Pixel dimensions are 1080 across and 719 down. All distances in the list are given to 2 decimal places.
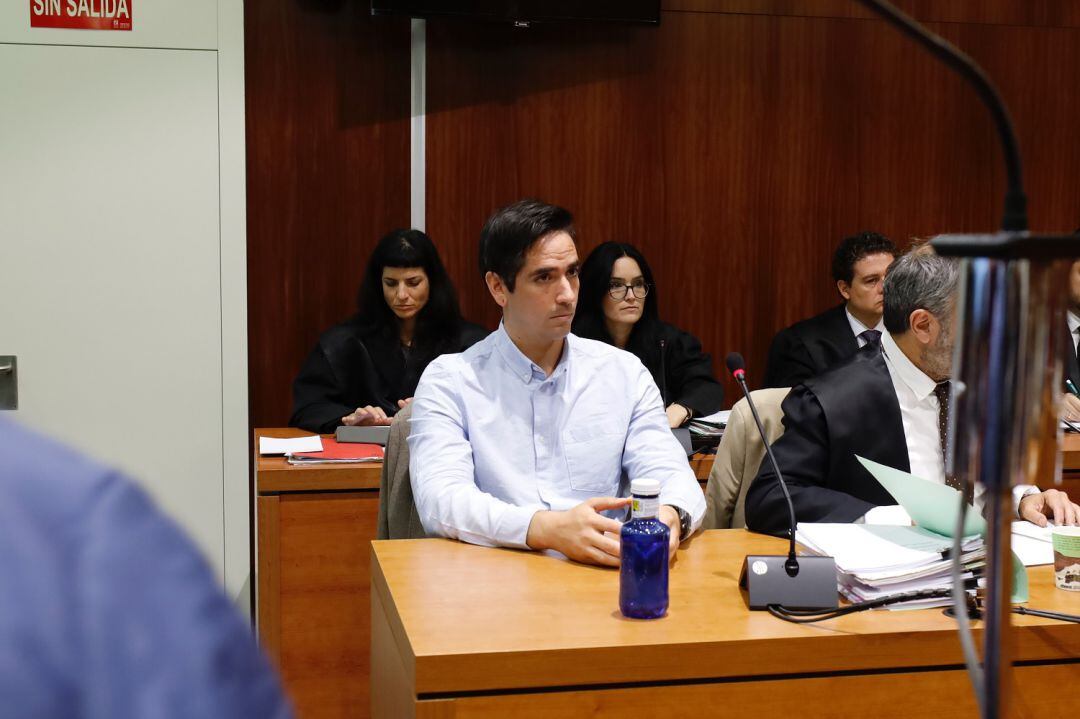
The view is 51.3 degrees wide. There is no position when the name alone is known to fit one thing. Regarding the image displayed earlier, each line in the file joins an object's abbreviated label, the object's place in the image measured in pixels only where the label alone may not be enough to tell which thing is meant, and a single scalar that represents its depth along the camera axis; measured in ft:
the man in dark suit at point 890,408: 7.91
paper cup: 6.03
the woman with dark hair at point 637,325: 13.89
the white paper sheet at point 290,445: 11.13
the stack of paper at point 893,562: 5.83
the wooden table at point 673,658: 5.08
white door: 13.67
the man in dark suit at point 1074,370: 12.12
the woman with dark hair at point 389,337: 13.11
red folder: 10.61
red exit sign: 13.43
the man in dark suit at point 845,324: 14.73
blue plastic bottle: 5.51
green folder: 5.91
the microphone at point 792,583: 5.70
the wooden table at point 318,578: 10.30
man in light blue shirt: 7.74
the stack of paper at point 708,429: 11.89
